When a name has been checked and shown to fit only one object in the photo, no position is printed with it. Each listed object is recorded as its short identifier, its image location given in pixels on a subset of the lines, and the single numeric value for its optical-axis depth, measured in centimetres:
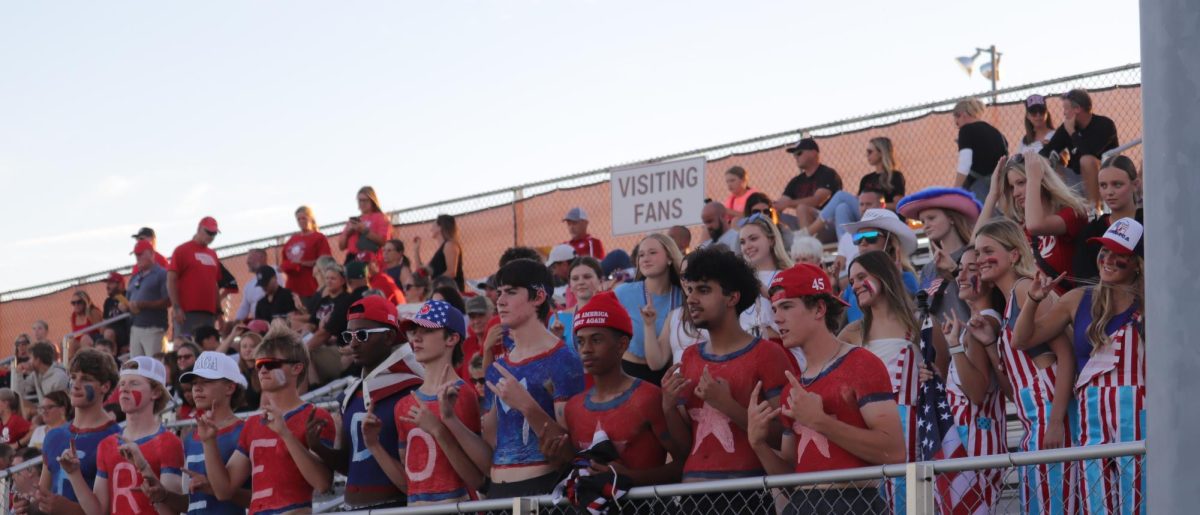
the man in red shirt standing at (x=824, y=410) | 538
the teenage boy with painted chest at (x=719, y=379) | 573
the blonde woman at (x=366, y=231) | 1584
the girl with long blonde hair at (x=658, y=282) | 786
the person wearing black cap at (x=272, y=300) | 1468
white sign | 1299
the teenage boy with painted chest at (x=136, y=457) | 813
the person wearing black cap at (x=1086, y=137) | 1050
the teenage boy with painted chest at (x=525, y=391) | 621
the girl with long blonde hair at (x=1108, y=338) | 575
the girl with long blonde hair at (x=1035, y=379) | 576
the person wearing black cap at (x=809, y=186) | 1266
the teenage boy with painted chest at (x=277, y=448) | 723
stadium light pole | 2273
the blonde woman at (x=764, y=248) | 835
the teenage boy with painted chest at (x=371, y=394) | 713
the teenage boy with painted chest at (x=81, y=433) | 883
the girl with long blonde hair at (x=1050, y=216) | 728
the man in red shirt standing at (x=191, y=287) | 1526
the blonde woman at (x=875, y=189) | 1198
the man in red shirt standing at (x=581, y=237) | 1349
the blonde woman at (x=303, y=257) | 1558
